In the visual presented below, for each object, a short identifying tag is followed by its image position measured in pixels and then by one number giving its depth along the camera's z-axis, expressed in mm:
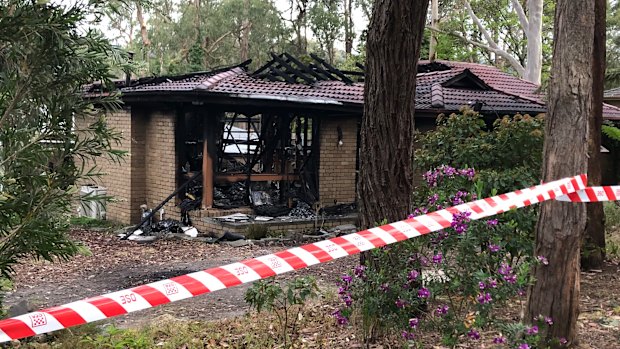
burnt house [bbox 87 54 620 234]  13242
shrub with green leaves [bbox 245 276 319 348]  4527
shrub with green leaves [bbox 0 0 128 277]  4262
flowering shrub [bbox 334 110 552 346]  3957
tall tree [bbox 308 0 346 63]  39375
